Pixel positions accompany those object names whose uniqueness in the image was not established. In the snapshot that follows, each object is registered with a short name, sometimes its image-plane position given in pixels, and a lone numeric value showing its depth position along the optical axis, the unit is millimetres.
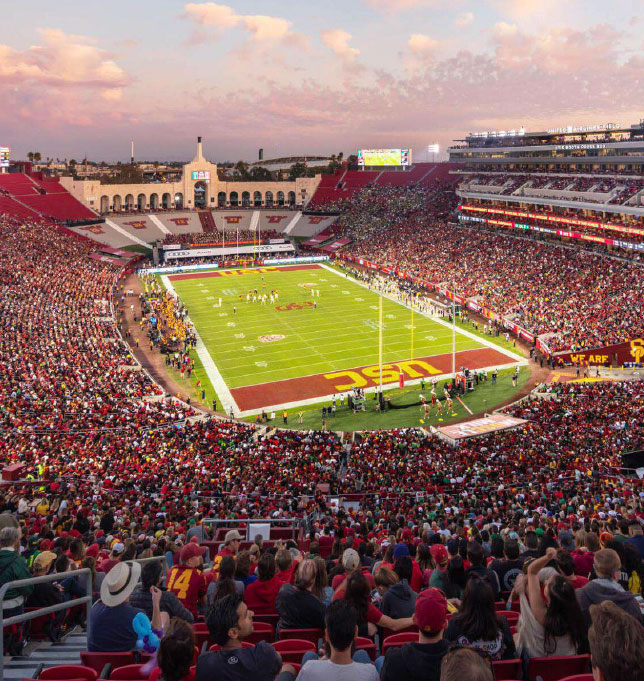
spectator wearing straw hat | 5312
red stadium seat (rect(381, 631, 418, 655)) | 5105
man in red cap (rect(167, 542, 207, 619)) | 6660
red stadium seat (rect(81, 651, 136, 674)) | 5109
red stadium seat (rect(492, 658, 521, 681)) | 4582
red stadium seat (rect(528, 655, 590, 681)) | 4598
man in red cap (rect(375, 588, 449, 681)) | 4055
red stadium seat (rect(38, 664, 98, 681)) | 4684
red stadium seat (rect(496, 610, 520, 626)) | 6062
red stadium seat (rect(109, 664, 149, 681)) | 4742
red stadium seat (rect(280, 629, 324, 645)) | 5469
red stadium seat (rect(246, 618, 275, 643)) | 5617
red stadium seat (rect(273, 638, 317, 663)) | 4910
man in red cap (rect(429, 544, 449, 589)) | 6504
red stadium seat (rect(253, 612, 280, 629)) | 6273
